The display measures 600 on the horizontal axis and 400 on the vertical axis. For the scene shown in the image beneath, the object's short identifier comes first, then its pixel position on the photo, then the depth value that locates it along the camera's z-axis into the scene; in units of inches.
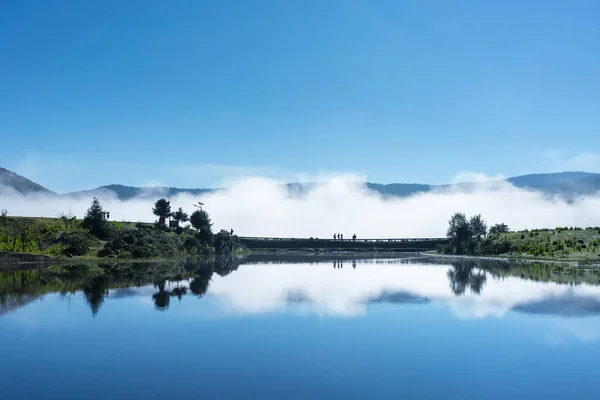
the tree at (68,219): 4495.1
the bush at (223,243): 5536.4
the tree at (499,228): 6382.9
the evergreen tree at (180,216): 5516.7
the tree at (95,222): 4254.4
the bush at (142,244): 3878.0
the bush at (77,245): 3624.5
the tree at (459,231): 5738.2
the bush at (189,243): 4881.2
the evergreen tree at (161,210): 5334.6
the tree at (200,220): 5349.4
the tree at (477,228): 5866.1
